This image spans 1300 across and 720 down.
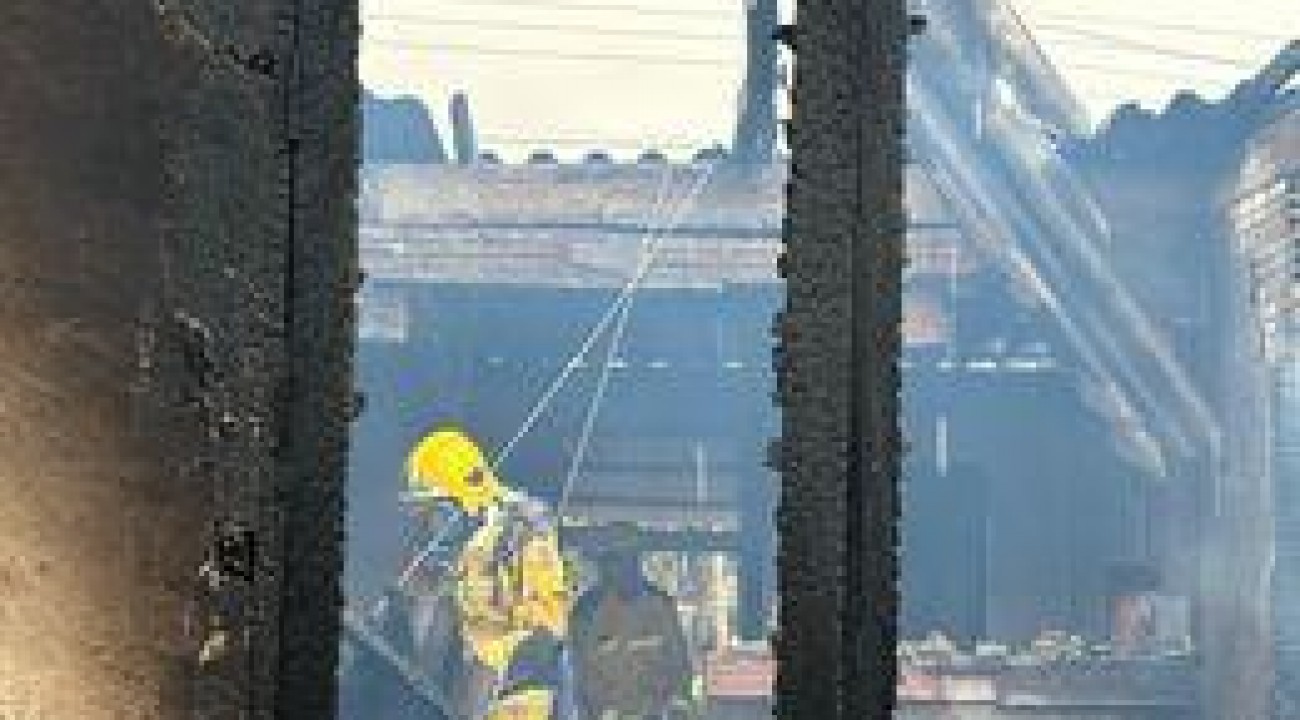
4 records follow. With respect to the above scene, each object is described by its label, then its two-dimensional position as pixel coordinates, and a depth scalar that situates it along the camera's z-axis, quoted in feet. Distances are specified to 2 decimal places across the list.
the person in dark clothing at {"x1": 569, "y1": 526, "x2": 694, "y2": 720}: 53.52
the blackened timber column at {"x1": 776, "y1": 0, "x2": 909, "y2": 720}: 5.22
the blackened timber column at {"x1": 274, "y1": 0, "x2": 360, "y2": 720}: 5.37
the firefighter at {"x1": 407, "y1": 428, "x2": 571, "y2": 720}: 52.60
